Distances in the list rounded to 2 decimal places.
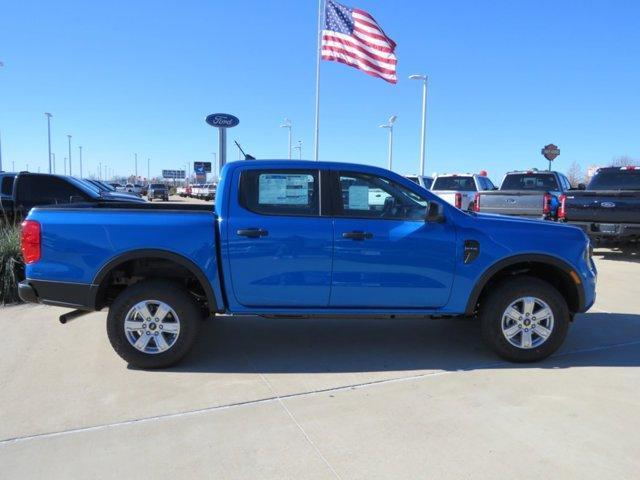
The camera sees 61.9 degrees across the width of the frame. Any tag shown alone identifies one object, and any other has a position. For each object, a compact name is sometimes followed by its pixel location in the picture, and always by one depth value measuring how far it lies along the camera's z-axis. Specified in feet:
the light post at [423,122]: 98.34
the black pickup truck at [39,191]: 34.45
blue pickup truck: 14.93
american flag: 56.18
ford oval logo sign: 50.74
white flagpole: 67.11
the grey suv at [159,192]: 160.30
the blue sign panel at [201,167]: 132.26
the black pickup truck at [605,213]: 34.65
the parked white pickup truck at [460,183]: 55.57
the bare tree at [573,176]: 269.03
